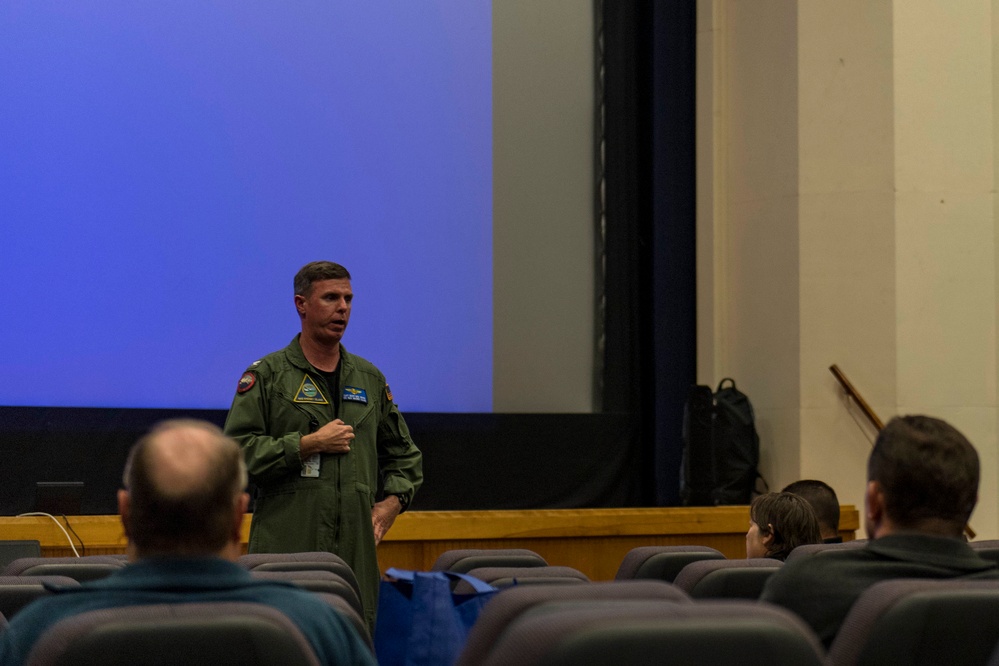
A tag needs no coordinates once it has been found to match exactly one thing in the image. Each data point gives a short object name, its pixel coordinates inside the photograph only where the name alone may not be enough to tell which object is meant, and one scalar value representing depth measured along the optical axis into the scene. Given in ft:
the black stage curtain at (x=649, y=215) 37.95
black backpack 35.38
